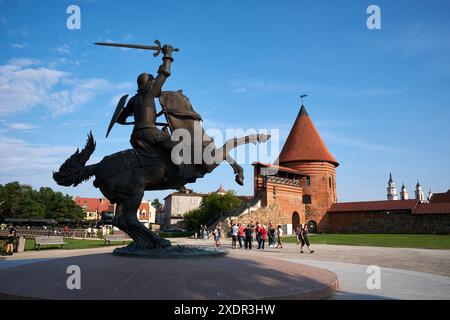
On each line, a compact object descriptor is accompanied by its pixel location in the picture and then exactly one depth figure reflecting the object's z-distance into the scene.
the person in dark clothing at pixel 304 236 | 16.34
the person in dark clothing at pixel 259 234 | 18.80
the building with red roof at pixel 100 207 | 81.38
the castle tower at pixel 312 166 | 46.88
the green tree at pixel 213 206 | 43.84
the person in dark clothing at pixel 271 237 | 20.67
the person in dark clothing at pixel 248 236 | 18.81
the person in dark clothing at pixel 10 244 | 14.41
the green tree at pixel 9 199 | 54.41
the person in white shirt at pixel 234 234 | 19.53
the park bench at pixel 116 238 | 22.06
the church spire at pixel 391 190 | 108.25
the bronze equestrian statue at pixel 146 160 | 7.23
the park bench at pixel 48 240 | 17.34
